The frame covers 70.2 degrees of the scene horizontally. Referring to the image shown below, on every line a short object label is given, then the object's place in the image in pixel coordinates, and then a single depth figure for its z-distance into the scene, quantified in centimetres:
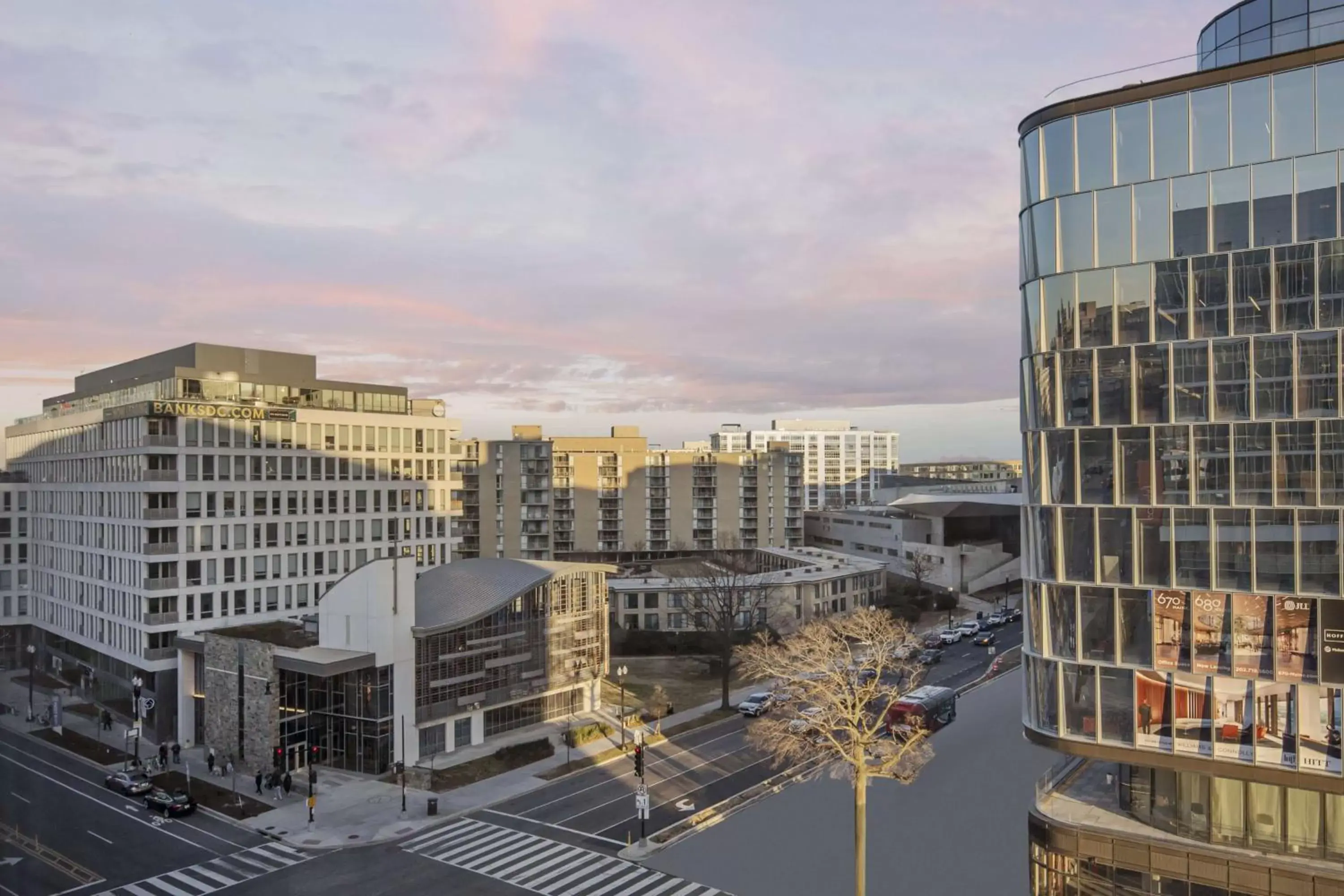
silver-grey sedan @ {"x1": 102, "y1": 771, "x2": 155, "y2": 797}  4853
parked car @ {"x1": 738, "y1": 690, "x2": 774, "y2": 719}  6312
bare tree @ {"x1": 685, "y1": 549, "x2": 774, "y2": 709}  7012
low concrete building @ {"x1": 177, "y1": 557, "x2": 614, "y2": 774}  5206
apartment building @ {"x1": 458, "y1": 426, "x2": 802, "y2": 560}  12294
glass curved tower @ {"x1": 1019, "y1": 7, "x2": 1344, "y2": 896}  2705
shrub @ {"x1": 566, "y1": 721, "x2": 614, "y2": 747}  5641
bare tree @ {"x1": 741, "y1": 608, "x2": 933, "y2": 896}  3319
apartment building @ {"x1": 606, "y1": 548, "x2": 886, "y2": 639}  8888
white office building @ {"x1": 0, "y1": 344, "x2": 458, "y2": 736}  6334
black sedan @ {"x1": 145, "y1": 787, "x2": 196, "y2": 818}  4553
